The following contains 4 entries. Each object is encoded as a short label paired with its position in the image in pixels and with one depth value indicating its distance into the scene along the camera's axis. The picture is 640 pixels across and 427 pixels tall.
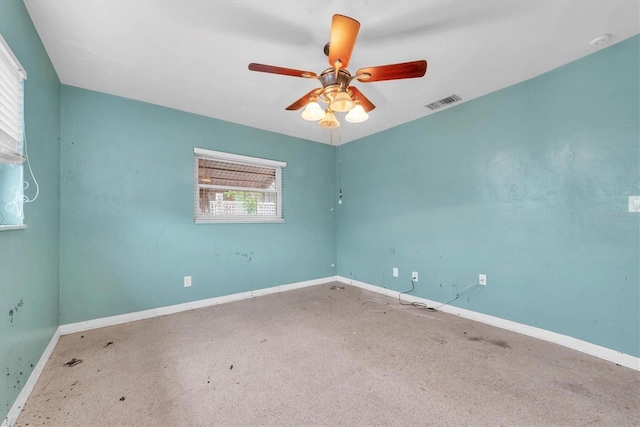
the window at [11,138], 1.31
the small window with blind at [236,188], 3.27
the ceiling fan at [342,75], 1.41
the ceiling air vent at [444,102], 2.76
